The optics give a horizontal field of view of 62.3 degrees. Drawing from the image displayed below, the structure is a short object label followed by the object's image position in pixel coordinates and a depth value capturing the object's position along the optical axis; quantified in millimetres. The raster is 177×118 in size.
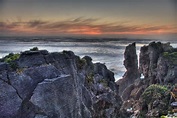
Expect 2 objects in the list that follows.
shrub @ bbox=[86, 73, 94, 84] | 16737
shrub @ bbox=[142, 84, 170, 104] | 24243
